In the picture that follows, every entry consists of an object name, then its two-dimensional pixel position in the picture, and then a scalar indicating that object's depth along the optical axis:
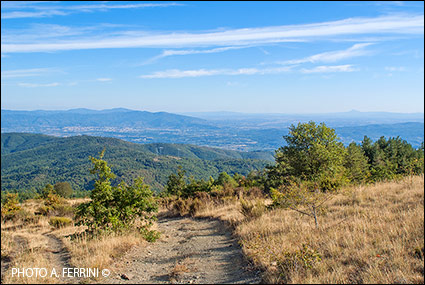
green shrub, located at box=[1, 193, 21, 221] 16.28
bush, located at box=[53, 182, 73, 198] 42.35
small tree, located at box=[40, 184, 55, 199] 30.58
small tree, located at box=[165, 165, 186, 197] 27.48
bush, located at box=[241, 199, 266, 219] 9.20
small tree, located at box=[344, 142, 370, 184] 28.63
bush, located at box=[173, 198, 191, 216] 14.18
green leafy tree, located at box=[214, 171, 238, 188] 39.19
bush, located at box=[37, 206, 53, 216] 17.27
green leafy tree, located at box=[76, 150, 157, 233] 8.11
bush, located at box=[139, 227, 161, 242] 8.09
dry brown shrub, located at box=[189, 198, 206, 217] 13.64
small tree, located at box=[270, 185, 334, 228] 6.86
